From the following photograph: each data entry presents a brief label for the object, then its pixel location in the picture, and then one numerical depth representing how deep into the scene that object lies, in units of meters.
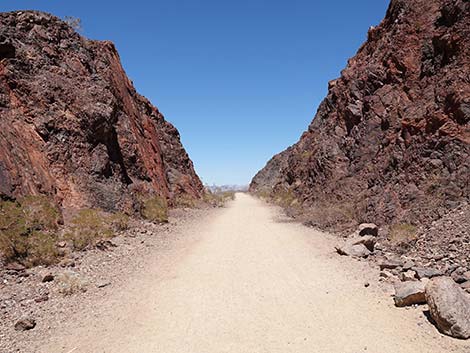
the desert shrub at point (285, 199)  27.63
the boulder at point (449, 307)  4.70
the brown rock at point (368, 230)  11.57
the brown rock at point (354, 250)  9.50
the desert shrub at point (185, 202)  25.19
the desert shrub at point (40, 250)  8.35
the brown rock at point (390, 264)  7.83
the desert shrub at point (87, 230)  10.13
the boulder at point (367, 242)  9.88
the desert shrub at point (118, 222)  13.37
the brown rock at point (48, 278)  7.29
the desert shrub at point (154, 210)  16.66
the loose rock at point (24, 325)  5.32
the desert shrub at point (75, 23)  19.95
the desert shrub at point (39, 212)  10.37
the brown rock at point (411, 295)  5.78
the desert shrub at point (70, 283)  6.84
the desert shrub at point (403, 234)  9.90
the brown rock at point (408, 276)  7.00
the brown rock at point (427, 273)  6.80
